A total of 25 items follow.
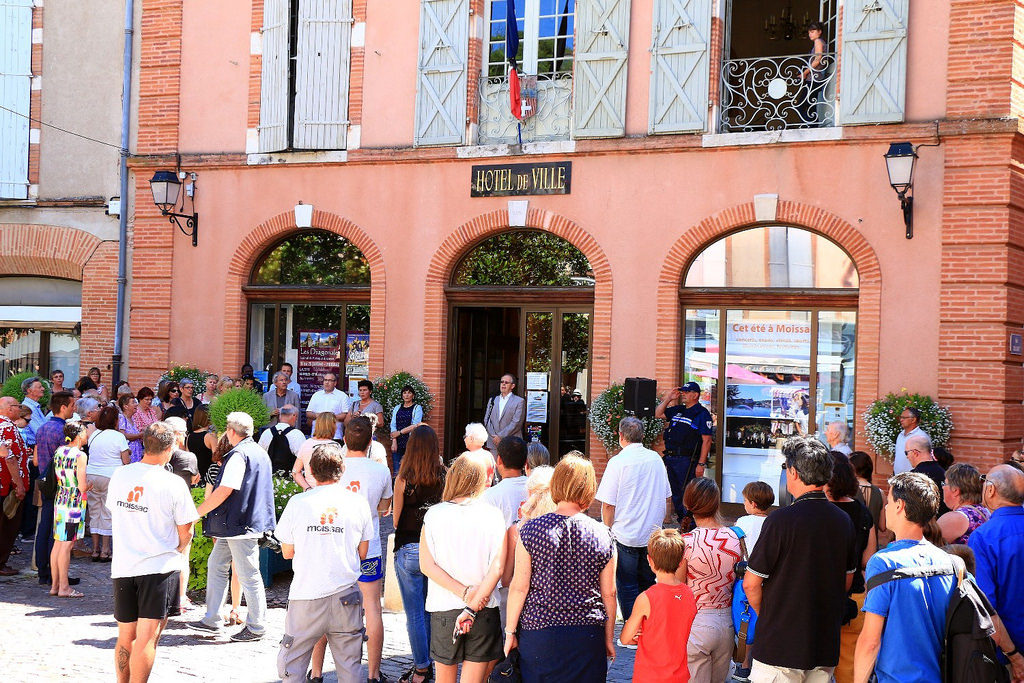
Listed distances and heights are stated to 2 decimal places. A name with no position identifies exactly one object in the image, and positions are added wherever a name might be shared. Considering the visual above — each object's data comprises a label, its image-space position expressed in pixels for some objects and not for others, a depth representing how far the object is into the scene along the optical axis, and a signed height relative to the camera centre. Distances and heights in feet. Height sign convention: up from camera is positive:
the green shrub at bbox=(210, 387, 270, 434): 38.75 -1.98
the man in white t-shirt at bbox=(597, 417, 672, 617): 23.93 -3.15
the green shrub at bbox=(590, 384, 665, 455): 41.09 -2.02
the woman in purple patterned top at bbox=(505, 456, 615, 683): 15.30 -3.52
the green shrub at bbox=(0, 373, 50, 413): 45.09 -1.81
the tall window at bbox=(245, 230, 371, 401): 48.60 +2.24
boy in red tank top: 15.42 -3.81
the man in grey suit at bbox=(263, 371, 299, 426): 46.68 -1.82
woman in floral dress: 28.14 -4.23
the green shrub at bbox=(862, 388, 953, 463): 36.42 -1.66
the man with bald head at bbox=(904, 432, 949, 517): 23.71 -1.90
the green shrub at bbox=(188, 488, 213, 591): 28.35 -5.59
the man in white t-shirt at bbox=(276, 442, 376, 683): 18.33 -3.65
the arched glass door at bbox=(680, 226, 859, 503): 40.27 +1.11
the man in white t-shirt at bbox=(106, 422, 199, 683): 19.12 -3.64
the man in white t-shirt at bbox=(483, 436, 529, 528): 19.74 -2.33
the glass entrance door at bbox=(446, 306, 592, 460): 45.09 +0.07
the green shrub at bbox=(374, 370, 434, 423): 44.96 -1.43
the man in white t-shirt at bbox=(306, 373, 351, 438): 45.39 -1.96
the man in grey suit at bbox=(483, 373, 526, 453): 42.96 -2.14
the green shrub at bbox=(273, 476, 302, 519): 30.30 -3.98
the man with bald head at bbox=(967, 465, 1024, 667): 16.08 -2.84
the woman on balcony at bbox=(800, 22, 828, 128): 40.47 +11.50
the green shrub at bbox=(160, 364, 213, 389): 48.85 -1.05
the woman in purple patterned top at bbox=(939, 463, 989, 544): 18.70 -2.25
